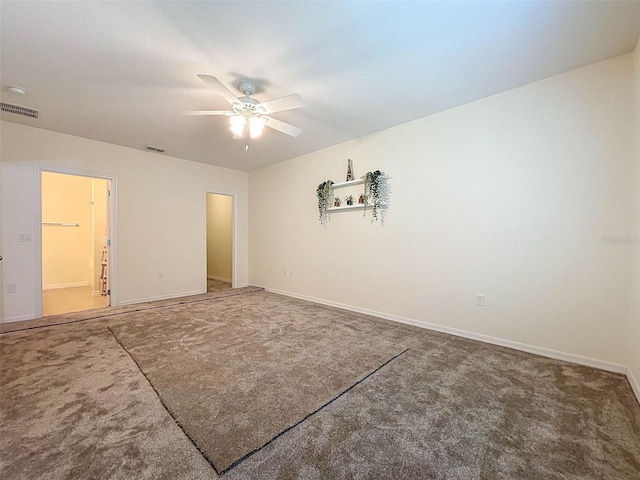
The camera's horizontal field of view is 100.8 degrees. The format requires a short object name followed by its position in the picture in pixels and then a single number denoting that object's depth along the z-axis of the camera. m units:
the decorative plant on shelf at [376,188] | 3.78
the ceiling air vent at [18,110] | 3.07
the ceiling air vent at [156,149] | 4.45
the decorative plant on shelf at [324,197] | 4.43
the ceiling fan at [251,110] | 2.33
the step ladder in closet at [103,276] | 5.16
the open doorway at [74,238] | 5.36
